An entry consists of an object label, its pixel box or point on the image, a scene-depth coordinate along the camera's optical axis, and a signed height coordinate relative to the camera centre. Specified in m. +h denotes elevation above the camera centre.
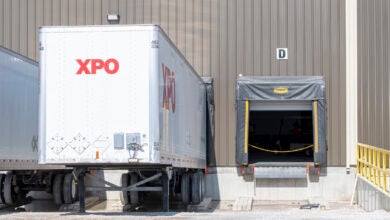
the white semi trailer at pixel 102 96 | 12.52 +0.62
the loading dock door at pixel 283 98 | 21.55 +0.96
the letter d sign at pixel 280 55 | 22.27 +2.42
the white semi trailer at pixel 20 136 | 16.30 -0.19
